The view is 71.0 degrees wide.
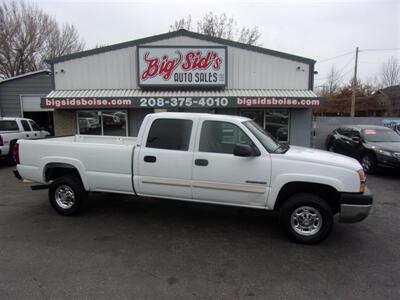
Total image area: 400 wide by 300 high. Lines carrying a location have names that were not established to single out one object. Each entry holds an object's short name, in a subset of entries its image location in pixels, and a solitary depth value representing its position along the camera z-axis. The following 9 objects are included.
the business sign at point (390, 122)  22.31
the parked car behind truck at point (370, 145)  8.82
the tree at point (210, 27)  29.50
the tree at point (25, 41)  26.58
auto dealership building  12.45
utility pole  28.29
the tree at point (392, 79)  47.09
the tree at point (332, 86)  52.56
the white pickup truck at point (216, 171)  4.09
